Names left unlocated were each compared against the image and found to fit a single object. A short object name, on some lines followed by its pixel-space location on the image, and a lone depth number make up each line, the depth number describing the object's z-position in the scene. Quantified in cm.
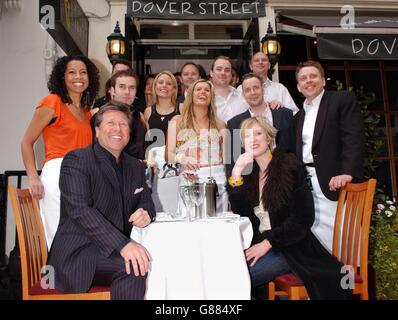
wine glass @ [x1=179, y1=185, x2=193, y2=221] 171
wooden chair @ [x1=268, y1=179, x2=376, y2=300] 183
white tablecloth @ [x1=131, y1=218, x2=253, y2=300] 148
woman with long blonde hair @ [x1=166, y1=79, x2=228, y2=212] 236
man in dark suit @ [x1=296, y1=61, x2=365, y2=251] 253
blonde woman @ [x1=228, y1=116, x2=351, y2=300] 180
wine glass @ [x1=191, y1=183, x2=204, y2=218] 171
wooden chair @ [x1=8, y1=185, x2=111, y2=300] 164
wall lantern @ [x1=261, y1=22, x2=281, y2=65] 423
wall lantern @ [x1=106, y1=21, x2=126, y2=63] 406
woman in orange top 222
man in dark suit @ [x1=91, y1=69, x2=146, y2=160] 252
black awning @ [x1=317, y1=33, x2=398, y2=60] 424
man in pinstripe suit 150
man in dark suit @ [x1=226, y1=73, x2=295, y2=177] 273
